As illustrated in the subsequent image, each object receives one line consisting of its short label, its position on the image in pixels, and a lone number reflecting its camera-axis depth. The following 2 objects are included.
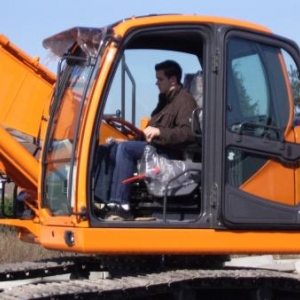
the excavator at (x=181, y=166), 8.69
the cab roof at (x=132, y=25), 8.93
